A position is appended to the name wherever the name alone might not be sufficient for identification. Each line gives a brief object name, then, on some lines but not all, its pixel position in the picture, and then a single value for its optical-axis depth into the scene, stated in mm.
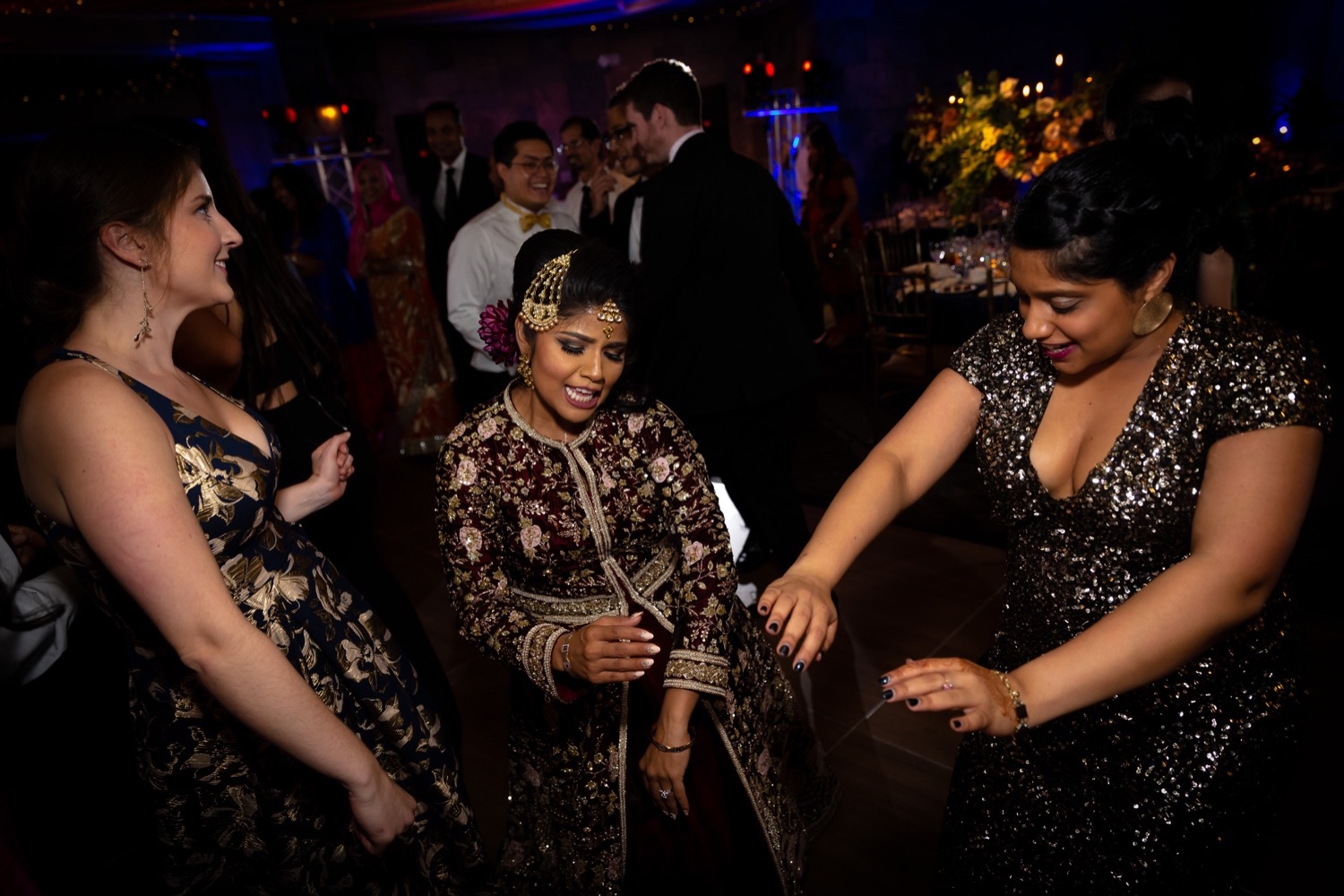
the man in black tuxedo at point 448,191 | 4660
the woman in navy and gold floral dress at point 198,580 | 1123
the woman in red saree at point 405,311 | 5031
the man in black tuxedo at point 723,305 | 2861
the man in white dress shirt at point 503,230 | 3586
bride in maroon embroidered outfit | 1592
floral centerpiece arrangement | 4570
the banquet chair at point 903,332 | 4773
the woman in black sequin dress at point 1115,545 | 1121
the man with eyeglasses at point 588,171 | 4812
